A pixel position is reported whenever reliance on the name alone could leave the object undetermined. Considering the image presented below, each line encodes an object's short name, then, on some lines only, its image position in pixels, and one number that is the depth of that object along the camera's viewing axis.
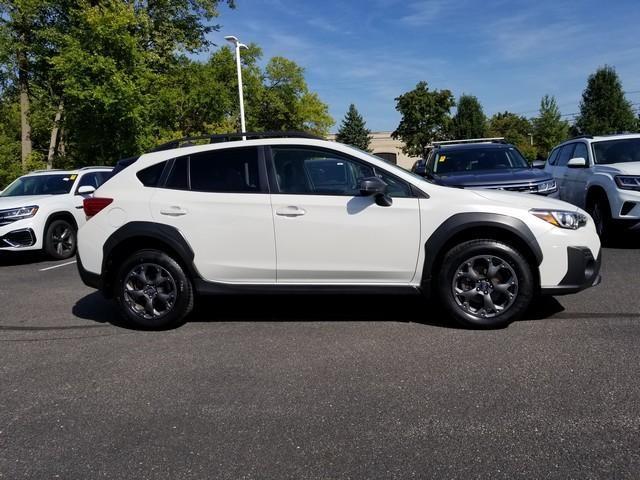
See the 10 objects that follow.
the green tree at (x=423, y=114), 62.34
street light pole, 20.22
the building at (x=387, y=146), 83.06
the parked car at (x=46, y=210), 9.93
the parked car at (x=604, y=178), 8.40
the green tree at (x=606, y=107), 40.97
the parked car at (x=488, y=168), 8.09
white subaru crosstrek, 4.84
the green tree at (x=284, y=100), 53.94
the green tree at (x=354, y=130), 85.00
